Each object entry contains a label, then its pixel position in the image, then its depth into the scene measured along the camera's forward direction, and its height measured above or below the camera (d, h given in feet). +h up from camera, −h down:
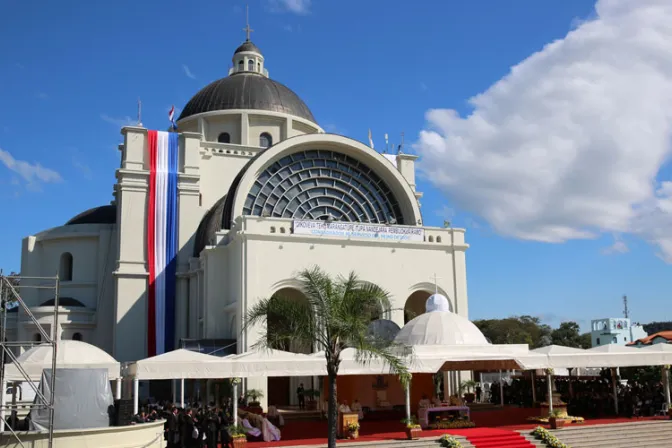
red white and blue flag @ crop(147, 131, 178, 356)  117.70 +19.05
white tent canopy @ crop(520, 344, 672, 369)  74.64 -1.18
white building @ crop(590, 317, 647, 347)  268.76 +6.08
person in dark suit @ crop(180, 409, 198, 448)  60.49 -6.77
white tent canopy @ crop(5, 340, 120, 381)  67.15 -0.32
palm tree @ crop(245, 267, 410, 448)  58.34 +2.61
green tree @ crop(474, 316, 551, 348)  241.76 +6.22
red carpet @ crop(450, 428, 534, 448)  65.46 -8.55
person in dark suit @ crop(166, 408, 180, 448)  61.00 -6.67
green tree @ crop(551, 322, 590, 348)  273.54 +4.94
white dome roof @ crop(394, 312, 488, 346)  82.02 +2.20
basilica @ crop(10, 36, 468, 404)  99.60 +18.63
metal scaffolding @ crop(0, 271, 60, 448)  47.50 -2.48
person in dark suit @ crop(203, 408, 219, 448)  60.13 -6.53
